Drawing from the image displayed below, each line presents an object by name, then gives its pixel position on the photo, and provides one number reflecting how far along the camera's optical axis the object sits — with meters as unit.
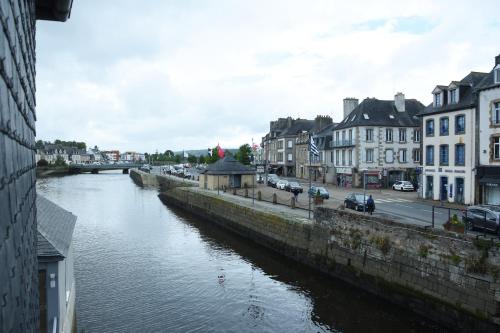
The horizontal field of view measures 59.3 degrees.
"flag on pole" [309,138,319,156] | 28.47
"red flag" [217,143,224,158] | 55.50
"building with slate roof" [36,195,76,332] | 10.00
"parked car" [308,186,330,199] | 36.78
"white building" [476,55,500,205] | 30.00
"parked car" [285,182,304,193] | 44.06
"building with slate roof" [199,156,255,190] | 50.22
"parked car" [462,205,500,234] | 18.92
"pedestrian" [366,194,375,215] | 25.18
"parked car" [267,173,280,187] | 54.67
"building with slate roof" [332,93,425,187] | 52.53
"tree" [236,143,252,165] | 88.88
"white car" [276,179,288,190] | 48.53
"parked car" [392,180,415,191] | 46.53
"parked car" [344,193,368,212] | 28.33
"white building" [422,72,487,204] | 32.75
